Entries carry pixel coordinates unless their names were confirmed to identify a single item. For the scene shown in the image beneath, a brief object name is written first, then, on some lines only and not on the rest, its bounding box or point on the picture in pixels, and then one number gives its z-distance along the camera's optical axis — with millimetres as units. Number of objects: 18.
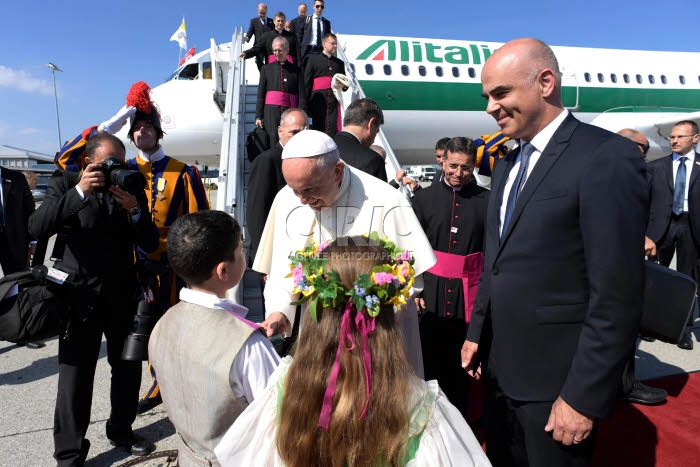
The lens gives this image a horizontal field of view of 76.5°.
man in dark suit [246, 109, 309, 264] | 3672
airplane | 11141
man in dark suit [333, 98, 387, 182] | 3293
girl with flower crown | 1316
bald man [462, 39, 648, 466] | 1492
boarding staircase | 4991
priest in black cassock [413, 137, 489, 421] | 3512
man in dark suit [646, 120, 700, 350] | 4938
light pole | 36297
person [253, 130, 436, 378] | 2074
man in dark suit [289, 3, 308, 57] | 8656
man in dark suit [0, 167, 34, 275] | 4664
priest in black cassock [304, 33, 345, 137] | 7504
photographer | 2653
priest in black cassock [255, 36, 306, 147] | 6758
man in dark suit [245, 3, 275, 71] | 8367
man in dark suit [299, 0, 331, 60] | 8172
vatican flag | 15745
